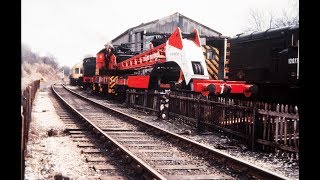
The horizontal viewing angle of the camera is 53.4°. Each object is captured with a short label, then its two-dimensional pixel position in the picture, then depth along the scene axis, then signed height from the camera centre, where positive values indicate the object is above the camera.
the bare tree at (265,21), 28.36 +5.82
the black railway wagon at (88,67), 30.17 +1.39
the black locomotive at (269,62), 8.93 +0.66
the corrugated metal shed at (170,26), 28.80 +5.20
